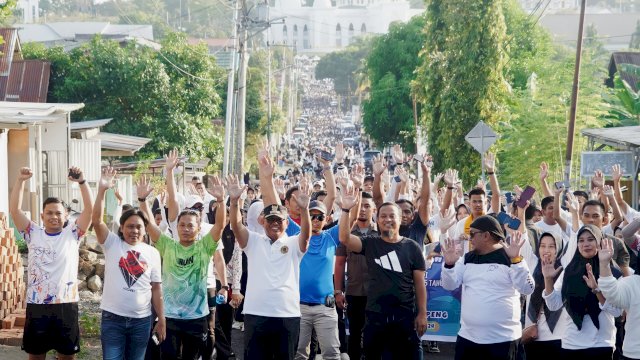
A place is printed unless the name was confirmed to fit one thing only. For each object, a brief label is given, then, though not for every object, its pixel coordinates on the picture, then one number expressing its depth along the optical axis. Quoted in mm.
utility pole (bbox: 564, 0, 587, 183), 25781
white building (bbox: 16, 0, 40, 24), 139000
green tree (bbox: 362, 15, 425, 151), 59438
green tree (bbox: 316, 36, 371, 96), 158625
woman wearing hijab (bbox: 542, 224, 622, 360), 8594
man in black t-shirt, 9188
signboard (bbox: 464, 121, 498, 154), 20172
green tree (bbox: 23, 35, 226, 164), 38594
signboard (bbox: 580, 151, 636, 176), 22375
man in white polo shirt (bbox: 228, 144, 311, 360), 9211
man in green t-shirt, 9531
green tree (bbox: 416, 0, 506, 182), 34500
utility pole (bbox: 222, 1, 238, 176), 33997
